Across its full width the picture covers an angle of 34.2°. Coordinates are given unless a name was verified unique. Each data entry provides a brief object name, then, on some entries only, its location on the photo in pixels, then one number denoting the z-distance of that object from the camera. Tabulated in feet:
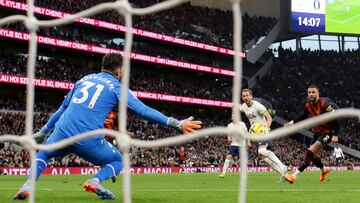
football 35.94
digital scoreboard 126.93
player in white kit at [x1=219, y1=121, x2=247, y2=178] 43.02
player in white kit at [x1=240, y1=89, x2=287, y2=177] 34.71
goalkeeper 19.29
